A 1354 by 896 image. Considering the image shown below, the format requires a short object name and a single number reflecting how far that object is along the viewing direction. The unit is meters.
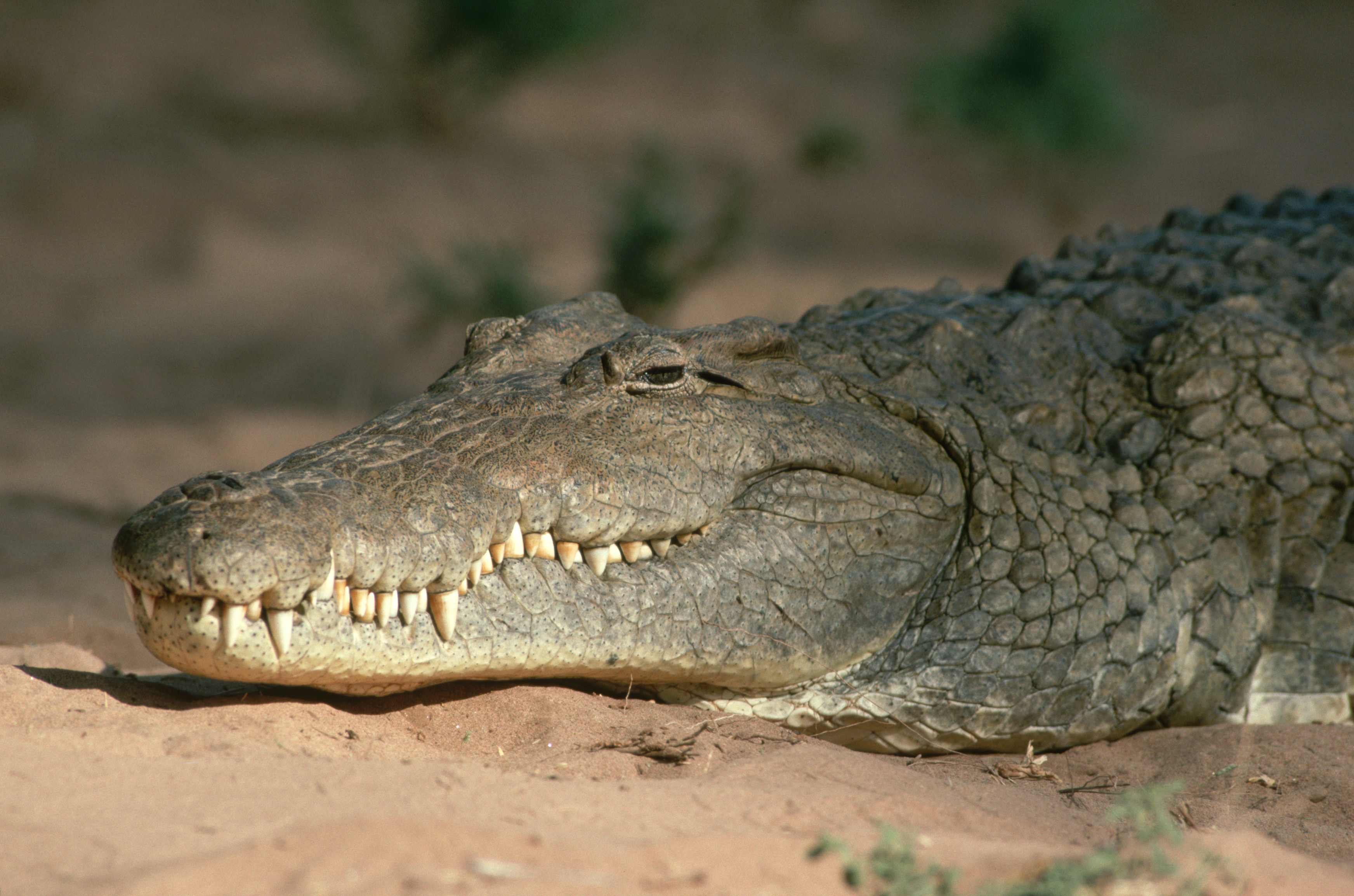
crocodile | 9.52
